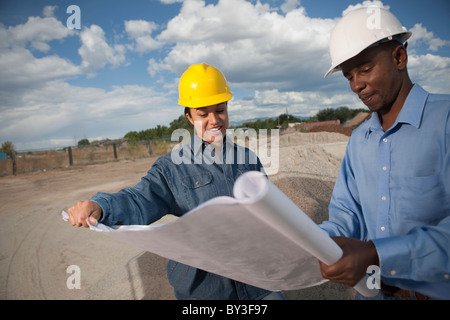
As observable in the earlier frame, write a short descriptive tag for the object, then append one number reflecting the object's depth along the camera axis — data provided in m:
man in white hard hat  1.13
